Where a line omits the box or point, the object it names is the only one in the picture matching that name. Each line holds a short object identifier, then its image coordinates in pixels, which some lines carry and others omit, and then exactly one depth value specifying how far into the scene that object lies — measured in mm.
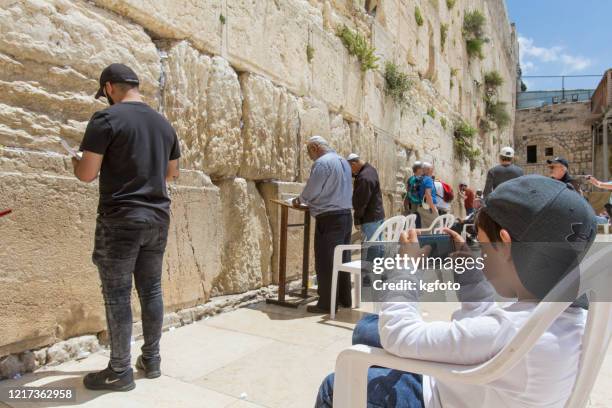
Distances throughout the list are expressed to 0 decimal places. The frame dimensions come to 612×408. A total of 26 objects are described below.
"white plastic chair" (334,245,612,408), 997
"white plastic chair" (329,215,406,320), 3719
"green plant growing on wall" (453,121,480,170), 11695
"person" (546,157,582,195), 5023
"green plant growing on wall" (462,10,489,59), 12039
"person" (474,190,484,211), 9533
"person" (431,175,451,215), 6683
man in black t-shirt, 2227
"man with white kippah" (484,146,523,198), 5305
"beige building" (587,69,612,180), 23984
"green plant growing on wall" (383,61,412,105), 7402
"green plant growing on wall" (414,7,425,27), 8734
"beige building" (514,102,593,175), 26875
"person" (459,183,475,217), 9820
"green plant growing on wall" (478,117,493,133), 14638
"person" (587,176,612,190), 5020
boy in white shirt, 1075
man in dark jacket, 4656
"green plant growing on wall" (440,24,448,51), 10234
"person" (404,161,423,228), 6273
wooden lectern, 4094
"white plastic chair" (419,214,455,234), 5142
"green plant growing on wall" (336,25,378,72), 5988
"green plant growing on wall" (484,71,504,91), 15062
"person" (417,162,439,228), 6129
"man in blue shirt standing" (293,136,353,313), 3932
